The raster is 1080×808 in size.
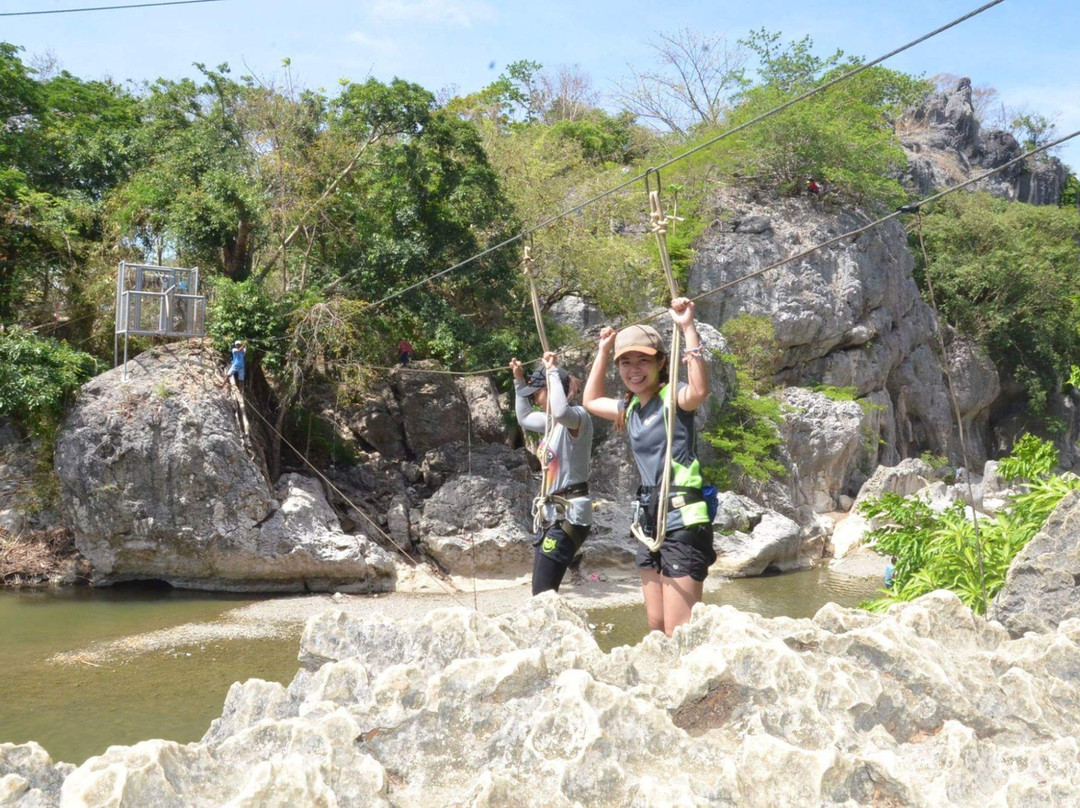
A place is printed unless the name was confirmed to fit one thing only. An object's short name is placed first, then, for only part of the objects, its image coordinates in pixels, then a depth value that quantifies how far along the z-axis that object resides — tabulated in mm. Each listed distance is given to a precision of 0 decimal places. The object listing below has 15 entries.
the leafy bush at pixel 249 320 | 11742
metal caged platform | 11125
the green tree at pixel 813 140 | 20281
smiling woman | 3463
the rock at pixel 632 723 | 2164
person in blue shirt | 11578
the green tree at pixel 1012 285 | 23344
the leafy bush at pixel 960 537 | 4969
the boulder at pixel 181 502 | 10930
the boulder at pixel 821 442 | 17281
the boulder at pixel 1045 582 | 3600
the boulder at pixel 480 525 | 11945
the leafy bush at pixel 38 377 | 10977
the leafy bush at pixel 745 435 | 14805
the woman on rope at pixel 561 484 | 4312
